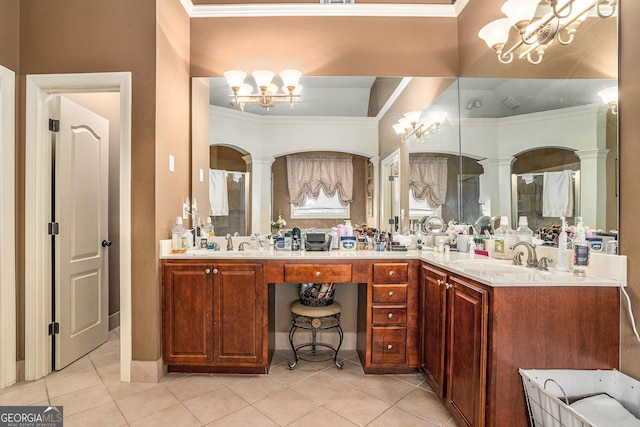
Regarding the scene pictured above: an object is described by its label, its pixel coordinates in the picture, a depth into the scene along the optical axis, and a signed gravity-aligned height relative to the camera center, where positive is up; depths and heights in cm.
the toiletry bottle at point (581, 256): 161 -21
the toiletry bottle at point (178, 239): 245 -20
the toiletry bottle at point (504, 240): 215 -18
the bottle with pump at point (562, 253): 171 -21
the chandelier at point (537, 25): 160 +99
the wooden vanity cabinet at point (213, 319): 233 -75
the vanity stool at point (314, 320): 250 -90
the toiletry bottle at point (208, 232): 278 -17
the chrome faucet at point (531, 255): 184 -24
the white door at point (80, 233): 248 -17
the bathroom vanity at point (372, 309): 166 -64
